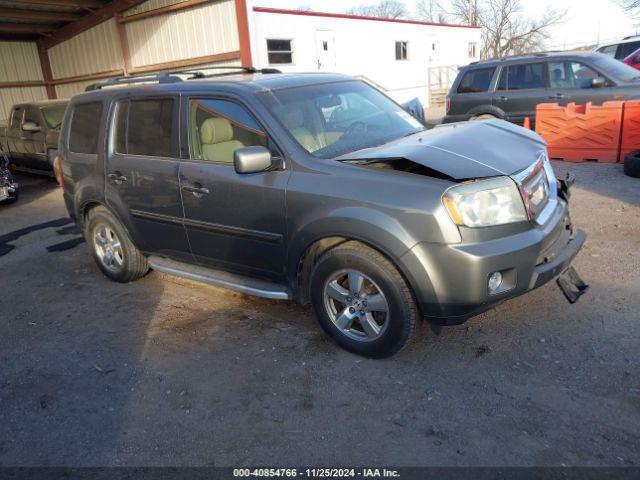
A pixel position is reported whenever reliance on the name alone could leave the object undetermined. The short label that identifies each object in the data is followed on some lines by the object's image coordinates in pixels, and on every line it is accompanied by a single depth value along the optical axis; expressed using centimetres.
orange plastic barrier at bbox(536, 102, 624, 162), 830
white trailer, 1536
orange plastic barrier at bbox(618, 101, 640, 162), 804
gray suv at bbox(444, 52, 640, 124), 895
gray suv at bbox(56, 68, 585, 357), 310
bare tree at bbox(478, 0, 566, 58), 4272
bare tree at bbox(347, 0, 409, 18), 7362
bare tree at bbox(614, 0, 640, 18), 3258
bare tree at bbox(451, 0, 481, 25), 4359
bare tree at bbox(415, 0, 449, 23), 6194
